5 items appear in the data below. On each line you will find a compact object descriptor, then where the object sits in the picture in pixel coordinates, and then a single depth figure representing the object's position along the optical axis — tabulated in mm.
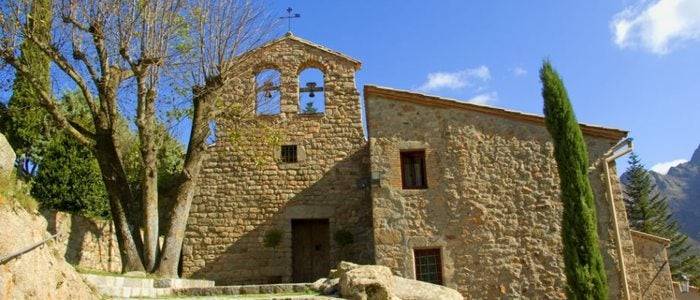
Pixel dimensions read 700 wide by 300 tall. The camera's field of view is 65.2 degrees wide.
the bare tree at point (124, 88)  10094
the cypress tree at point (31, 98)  10047
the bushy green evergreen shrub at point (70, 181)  14000
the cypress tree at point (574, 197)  10430
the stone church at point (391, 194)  12000
